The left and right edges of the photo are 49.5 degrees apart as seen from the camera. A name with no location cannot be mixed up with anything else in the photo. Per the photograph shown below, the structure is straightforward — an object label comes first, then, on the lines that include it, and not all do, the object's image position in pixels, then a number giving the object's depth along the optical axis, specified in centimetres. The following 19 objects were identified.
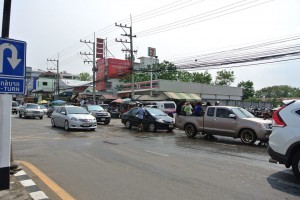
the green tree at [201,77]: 7581
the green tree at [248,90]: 10506
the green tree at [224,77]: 8312
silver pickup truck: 1371
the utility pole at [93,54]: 4702
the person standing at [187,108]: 1980
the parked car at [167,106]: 3023
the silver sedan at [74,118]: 1852
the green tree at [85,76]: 10906
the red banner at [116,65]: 5950
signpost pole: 582
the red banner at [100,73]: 6075
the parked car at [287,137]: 716
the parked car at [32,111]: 3216
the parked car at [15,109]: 4322
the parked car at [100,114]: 2533
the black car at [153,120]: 1936
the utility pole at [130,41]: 3778
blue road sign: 575
